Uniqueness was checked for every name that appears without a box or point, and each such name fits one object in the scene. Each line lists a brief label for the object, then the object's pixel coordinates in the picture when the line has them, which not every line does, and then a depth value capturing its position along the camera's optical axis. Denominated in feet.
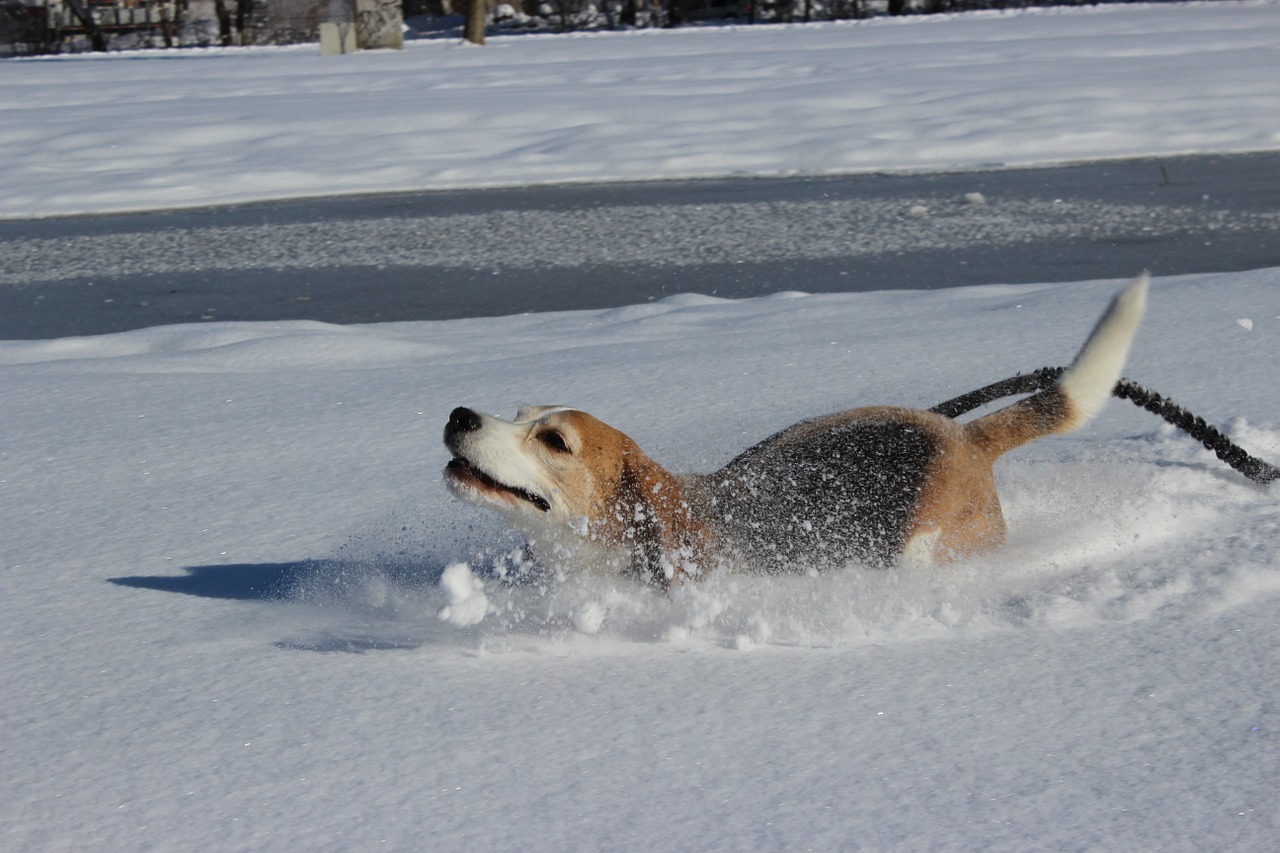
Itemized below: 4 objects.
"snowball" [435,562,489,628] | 17.85
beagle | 17.54
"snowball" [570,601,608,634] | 17.61
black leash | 21.99
